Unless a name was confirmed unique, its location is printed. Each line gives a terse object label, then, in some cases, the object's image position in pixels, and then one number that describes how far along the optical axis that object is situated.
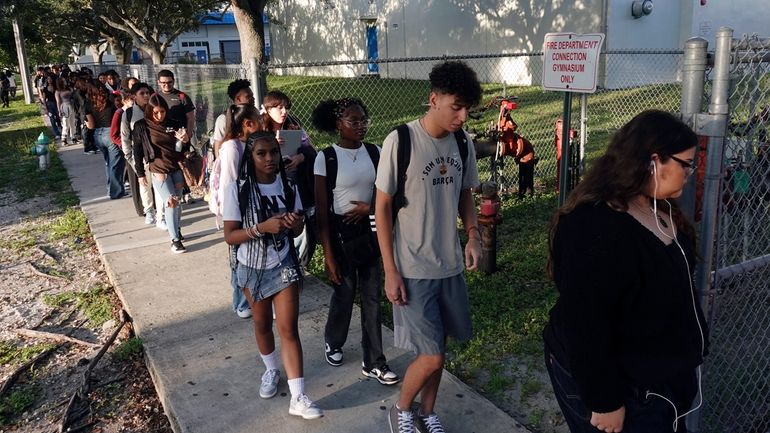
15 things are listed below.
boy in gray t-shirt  2.95
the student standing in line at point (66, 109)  15.03
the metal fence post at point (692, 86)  2.57
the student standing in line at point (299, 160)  4.30
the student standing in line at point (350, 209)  3.82
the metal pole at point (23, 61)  28.09
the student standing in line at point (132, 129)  7.28
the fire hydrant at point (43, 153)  12.22
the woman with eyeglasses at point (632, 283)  2.02
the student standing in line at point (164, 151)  6.66
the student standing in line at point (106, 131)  9.20
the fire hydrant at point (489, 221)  5.78
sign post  5.48
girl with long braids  3.50
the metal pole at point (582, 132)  7.75
